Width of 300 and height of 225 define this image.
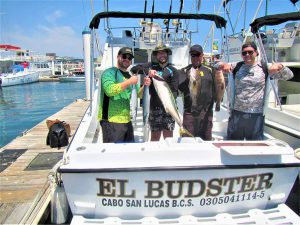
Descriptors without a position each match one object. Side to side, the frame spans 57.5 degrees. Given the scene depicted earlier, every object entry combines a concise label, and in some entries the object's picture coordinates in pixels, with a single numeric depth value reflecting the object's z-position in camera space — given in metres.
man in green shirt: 3.02
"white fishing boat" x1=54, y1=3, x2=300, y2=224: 2.37
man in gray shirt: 3.09
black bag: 6.43
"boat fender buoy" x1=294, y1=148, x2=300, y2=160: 3.05
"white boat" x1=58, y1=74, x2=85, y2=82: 47.22
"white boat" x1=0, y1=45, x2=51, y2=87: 38.28
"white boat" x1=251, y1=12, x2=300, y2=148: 3.69
